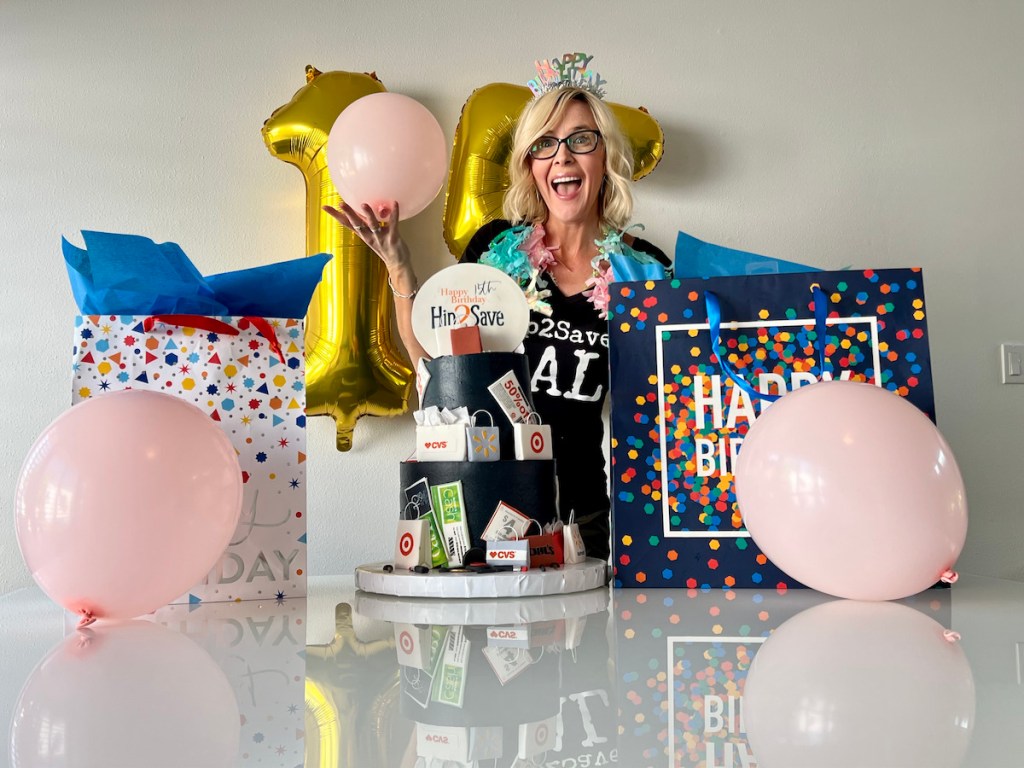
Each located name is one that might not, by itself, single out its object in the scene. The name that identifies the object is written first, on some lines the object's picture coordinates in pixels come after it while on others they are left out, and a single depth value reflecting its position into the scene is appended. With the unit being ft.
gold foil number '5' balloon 7.47
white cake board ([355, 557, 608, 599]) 4.00
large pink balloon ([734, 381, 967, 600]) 3.56
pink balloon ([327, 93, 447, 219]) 6.17
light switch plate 8.35
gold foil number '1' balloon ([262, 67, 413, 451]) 7.33
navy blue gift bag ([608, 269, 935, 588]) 4.29
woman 6.23
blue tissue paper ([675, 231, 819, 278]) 4.67
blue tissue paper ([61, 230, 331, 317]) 4.07
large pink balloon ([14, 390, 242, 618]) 3.41
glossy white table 2.10
